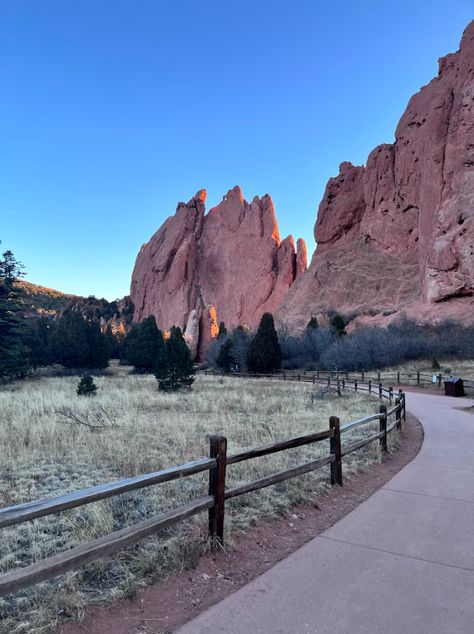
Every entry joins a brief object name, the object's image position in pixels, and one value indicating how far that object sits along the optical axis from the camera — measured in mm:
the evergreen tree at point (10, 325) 31656
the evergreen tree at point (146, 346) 51031
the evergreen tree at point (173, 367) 25244
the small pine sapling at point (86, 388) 21391
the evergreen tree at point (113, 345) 72419
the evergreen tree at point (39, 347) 43403
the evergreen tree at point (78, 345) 45938
